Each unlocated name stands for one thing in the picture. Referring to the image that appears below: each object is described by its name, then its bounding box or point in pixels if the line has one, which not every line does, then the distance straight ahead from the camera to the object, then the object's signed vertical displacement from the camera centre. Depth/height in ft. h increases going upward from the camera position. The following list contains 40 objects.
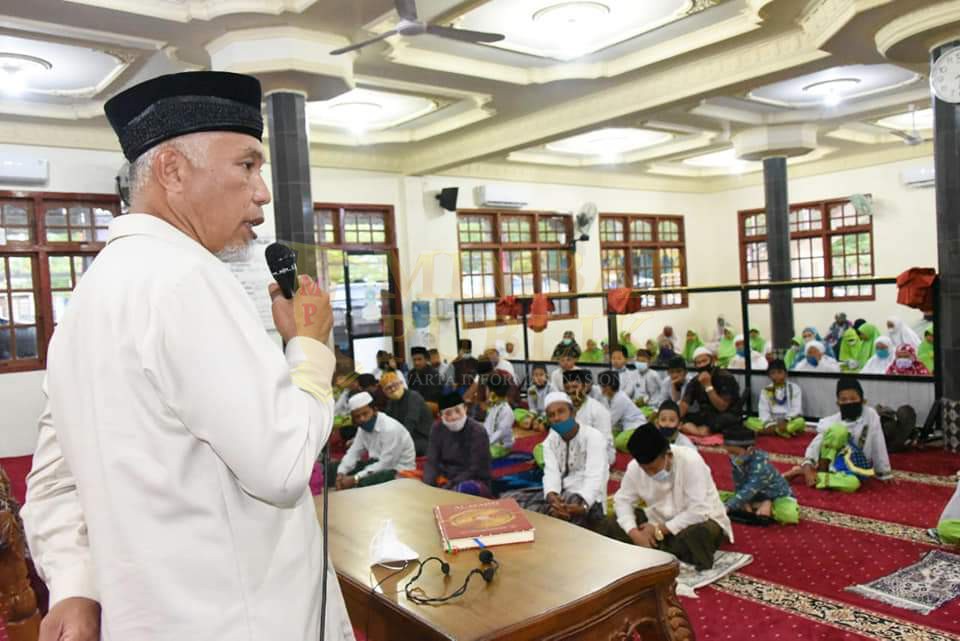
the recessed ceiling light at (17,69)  18.20 +6.51
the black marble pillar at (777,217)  30.81 +2.77
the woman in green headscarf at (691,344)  33.30 -2.52
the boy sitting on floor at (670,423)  15.20 -2.76
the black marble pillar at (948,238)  16.99 +0.88
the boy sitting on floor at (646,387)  23.85 -3.13
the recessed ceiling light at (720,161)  38.57 +6.87
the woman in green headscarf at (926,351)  22.93 -2.35
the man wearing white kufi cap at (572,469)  12.62 -3.13
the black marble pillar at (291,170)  17.60 +3.36
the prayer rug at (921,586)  9.45 -4.14
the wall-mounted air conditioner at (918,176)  35.88 +4.92
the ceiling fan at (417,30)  12.83 +5.00
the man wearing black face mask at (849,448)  15.24 -3.50
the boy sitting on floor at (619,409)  20.51 -3.28
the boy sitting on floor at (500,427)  19.98 -3.53
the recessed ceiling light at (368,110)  23.72 +6.66
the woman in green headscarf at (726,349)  30.30 -2.66
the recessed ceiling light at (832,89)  24.94 +6.68
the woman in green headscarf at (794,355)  26.81 -2.63
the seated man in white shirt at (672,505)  11.21 -3.44
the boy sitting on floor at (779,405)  20.05 -3.35
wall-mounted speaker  32.46 +4.56
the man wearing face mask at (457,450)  14.80 -3.04
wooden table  5.57 -2.40
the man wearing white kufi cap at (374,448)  16.22 -3.21
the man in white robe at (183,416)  2.93 -0.41
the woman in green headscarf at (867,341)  27.51 -2.32
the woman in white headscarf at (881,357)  24.06 -2.58
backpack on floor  17.38 -3.52
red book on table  7.07 -2.24
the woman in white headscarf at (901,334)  26.94 -2.08
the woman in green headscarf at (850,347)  27.84 -2.54
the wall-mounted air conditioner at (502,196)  34.14 +4.78
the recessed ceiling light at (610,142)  31.37 +6.76
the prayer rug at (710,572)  10.43 -4.21
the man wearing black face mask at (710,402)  20.68 -3.28
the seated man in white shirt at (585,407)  16.63 -2.56
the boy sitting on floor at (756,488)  13.11 -3.65
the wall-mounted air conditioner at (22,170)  22.15 +4.65
